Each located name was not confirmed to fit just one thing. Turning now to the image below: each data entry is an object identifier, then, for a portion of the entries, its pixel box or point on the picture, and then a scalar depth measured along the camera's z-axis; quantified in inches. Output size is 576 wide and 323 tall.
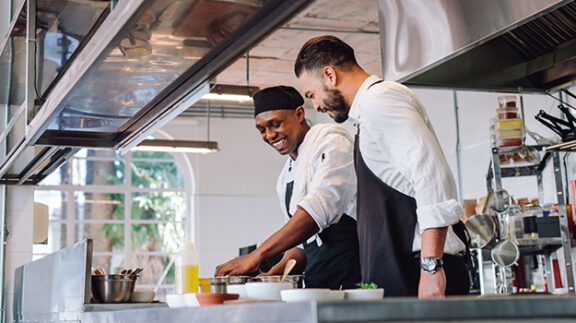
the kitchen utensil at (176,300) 74.5
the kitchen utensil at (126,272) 114.7
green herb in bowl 61.9
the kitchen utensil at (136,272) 113.8
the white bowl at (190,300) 71.1
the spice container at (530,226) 198.7
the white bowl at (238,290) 69.0
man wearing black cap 109.6
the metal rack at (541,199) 150.2
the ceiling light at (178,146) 277.9
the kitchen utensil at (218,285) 71.1
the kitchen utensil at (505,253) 185.6
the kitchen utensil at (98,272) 114.3
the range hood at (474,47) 110.5
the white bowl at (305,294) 55.7
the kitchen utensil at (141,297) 114.7
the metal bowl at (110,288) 109.6
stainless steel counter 44.6
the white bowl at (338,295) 57.1
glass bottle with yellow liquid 98.0
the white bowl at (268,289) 65.8
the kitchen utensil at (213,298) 68.3
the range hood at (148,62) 84.8
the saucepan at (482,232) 195.5
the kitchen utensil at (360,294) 58.4
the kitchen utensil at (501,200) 187.2
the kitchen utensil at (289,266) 77.7
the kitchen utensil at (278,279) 66.8
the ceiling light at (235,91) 213.6
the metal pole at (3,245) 185.9
